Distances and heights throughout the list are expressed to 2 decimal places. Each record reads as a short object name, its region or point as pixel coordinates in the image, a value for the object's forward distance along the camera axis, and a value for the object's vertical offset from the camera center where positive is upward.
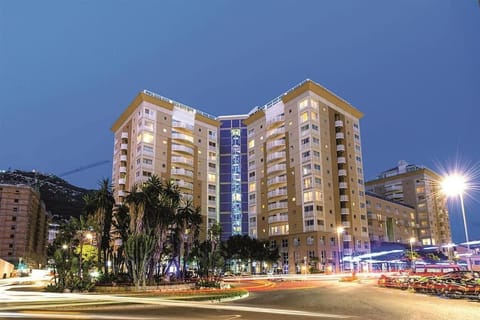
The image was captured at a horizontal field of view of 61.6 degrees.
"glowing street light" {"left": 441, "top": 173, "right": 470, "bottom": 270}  37.41 +6.42
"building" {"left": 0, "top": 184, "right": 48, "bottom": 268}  124.62 +10.40
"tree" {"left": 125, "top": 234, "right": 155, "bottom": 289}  37.03 +0.22
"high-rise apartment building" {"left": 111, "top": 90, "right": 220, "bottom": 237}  104.69 +28.34
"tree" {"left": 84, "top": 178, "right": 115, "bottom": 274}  47.72 +5.45
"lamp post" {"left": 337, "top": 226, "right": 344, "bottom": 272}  89.20 -2.50
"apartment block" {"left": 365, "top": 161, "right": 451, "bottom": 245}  143.38 +20.77
